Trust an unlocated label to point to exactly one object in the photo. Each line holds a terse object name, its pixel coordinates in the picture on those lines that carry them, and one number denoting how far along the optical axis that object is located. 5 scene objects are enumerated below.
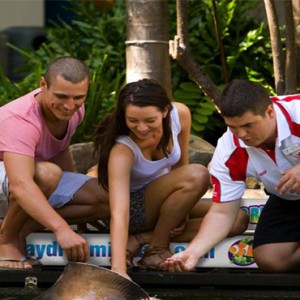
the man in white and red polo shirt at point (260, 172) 9.03
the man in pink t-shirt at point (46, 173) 9.35
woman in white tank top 9.50
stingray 8.68
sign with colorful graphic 9.90
